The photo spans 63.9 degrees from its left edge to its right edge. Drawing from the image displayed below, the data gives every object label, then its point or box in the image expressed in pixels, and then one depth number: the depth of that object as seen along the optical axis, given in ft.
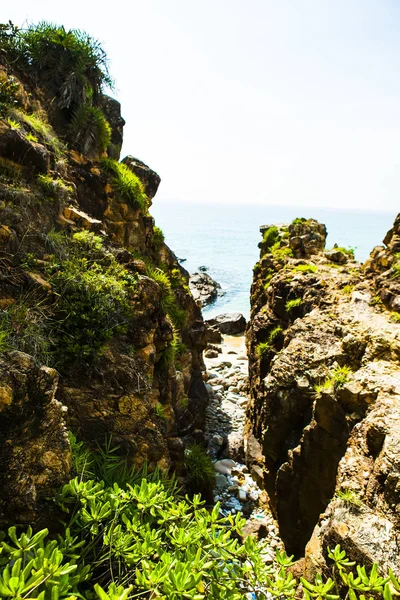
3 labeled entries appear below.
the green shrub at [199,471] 26.53
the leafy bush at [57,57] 26.94
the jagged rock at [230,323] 84.69
